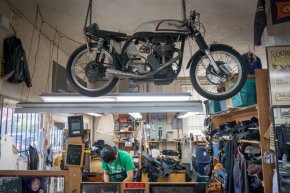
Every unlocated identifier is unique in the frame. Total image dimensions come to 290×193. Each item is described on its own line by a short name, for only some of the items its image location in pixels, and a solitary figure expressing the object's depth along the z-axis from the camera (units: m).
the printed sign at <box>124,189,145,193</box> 2.64
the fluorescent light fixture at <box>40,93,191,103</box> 3.38
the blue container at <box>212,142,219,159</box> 5.77
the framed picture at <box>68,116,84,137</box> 2.96
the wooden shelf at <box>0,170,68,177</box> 2.78
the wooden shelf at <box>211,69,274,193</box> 3.34
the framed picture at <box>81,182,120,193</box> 2.66
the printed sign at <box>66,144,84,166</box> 2.88
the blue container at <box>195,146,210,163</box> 7.61
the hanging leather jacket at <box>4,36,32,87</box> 3.77
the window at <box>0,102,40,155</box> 4.45
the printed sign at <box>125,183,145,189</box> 2.65
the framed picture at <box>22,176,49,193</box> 2.80
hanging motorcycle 2.70
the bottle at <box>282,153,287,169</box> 3.06
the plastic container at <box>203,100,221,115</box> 5.58
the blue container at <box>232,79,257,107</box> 3.73
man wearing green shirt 4.30
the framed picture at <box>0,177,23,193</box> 2.71
